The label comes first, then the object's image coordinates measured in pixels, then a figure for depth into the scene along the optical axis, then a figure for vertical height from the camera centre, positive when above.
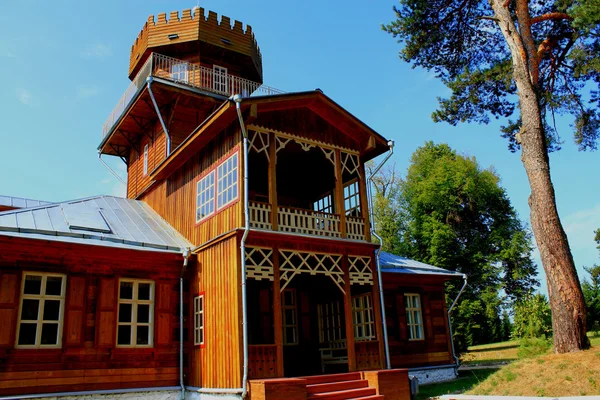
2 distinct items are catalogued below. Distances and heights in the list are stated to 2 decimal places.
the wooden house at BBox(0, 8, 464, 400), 10.52 +1.64
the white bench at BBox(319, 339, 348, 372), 13.68 -0.26
